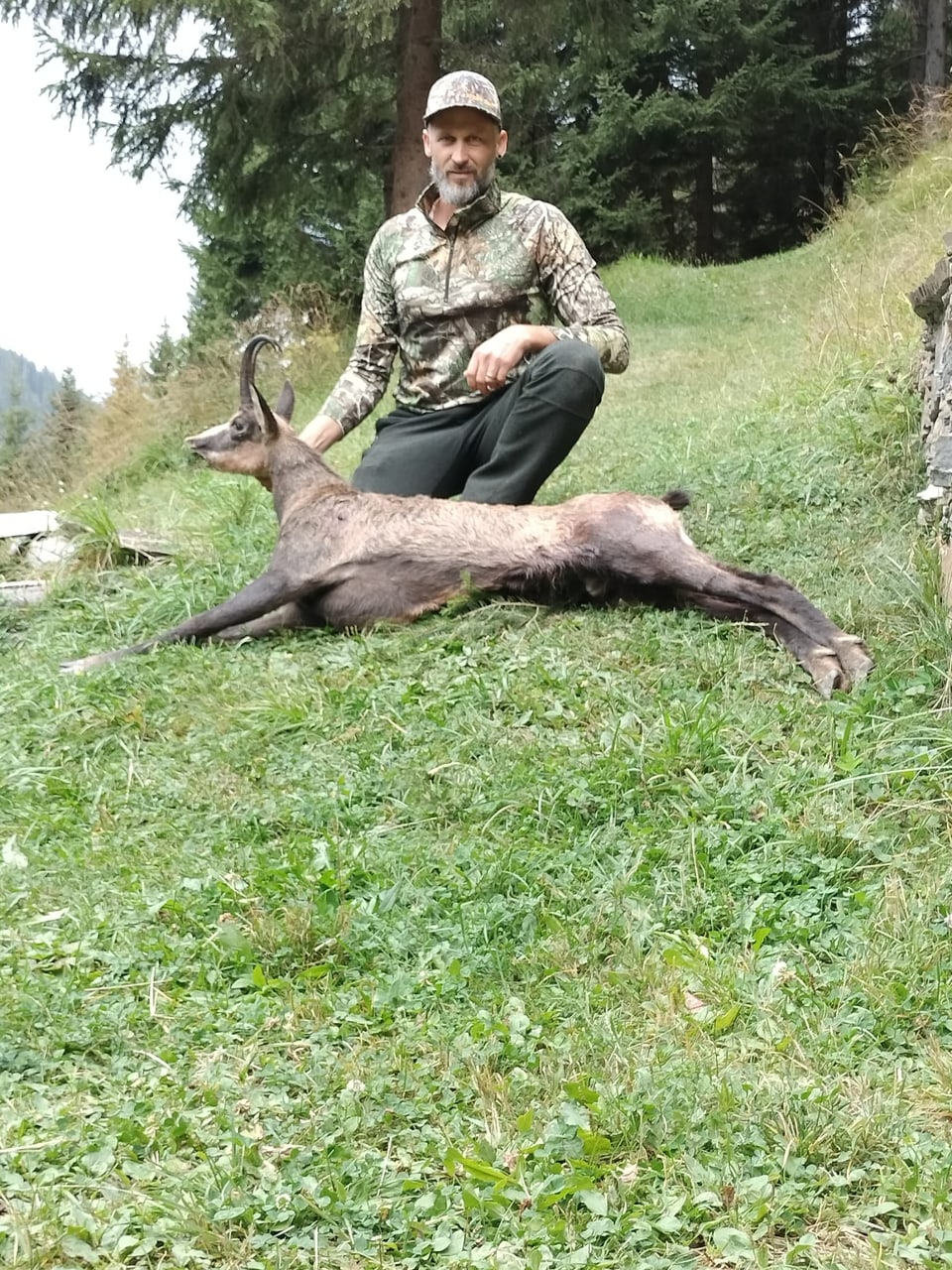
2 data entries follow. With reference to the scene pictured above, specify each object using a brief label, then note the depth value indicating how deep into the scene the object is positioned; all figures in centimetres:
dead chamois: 447
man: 498
